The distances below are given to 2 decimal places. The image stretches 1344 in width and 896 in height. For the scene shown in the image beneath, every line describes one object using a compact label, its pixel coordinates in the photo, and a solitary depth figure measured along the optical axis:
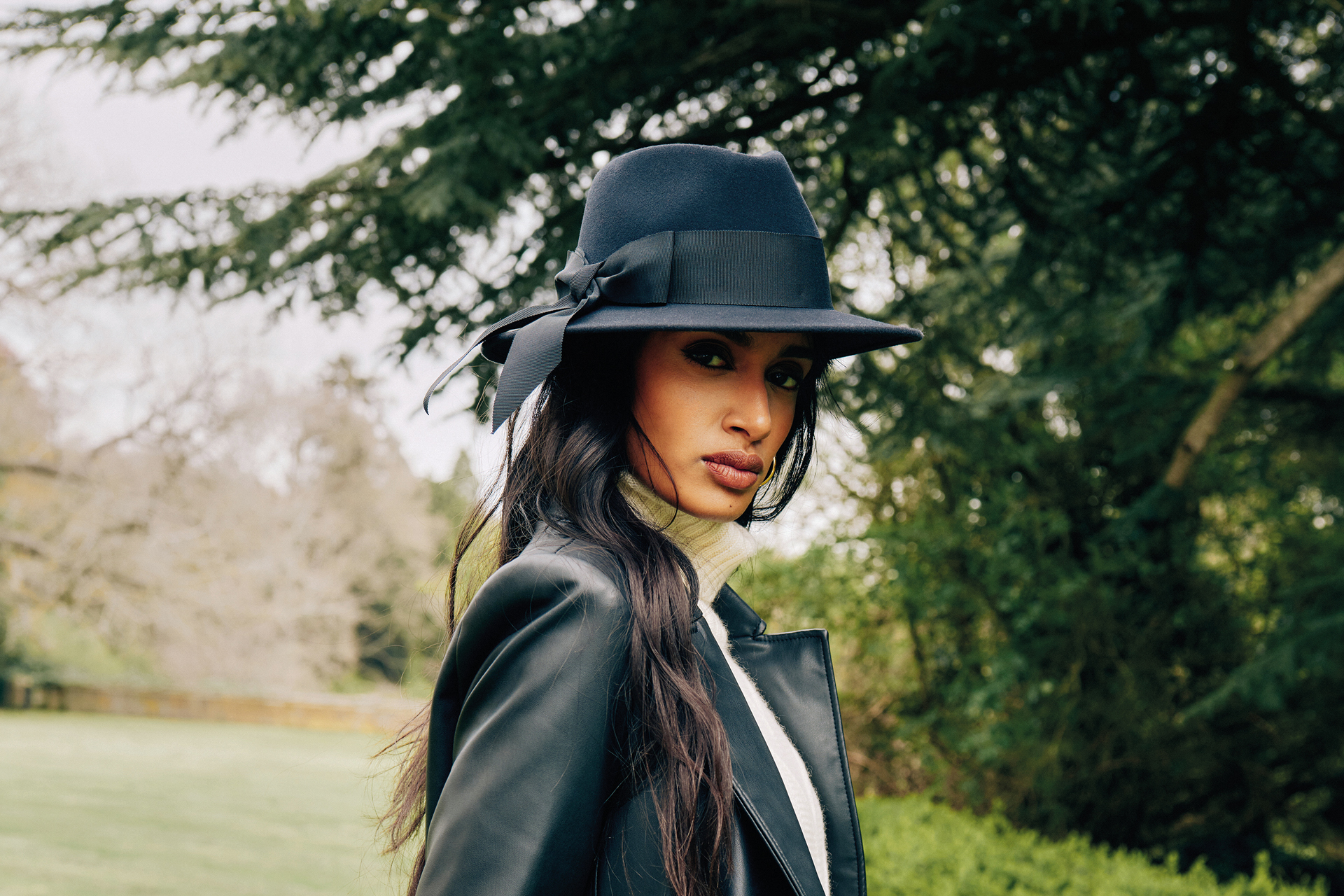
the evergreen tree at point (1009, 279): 4.34
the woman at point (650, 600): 1.09
